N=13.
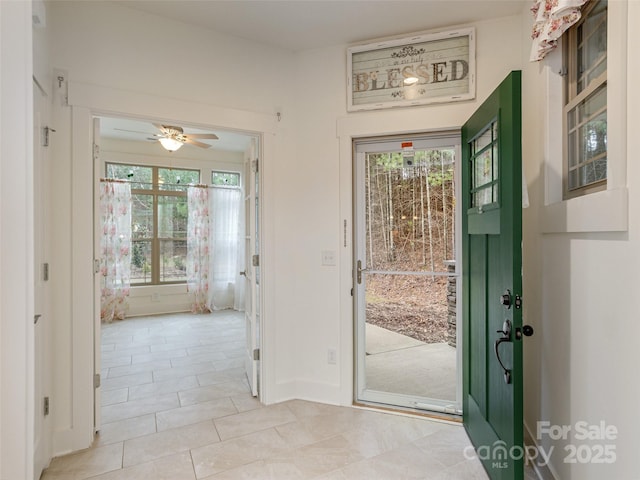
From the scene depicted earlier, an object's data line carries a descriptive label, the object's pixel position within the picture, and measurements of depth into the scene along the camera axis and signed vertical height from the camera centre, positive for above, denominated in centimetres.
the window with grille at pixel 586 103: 148 +65
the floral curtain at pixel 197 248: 600 -14
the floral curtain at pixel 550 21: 152 +102
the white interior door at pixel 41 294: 185 -30
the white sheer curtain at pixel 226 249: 616 -16
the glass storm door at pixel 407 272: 264 -25
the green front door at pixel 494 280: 158 -22
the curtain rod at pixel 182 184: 549 +97
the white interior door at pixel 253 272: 280 -27
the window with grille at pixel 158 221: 581 +34
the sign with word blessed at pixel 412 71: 245 +125
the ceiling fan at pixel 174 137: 394 +122
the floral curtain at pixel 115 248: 537 -13
